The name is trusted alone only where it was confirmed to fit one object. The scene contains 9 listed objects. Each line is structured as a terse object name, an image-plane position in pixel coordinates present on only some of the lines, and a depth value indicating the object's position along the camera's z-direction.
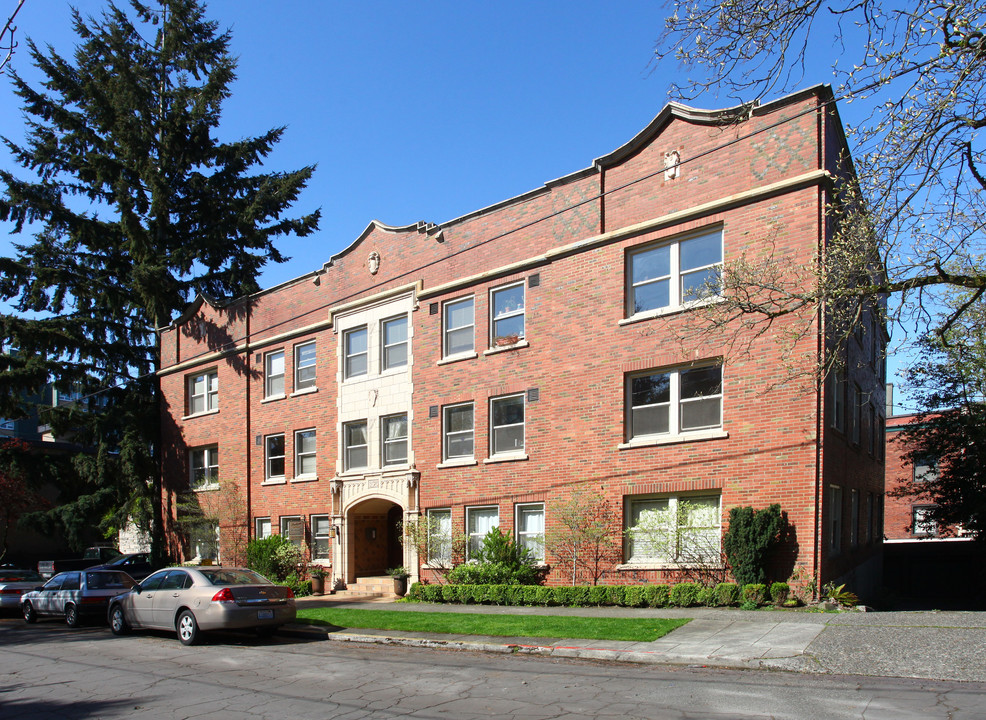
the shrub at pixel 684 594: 15.98
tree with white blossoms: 8.80
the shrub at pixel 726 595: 15.55
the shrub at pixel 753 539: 15.30
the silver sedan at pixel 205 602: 14.48
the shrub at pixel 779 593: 15.16
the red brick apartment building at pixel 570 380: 16.33
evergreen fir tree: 32.53
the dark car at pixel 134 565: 28.72
